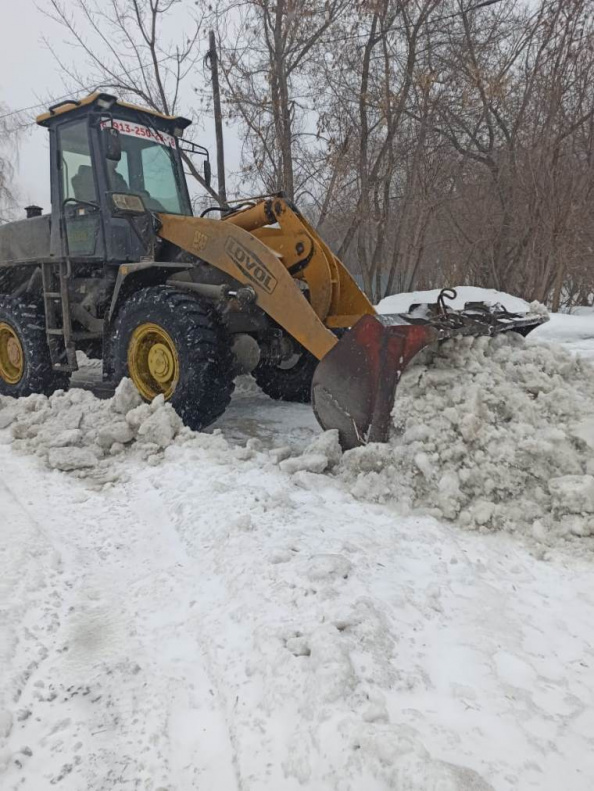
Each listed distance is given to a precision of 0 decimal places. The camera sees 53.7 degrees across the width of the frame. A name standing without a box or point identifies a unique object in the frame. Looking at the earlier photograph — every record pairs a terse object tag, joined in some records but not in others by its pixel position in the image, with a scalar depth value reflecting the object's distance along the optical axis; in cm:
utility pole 1280
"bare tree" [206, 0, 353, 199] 1227
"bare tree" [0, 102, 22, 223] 2398
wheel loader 405
